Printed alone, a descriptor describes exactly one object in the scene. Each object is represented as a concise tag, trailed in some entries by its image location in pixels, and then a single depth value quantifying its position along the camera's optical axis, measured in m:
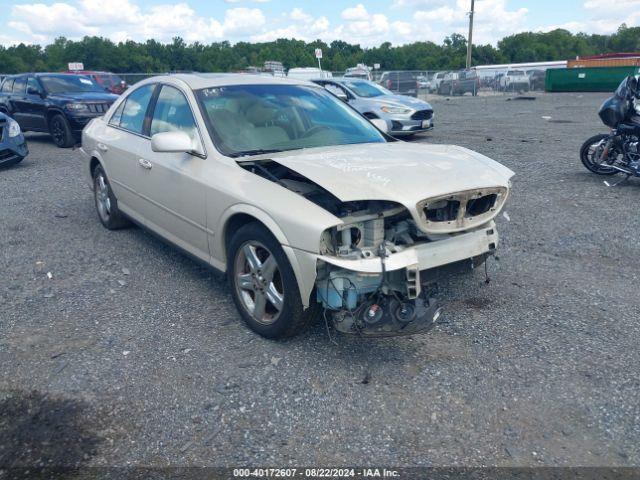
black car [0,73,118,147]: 12.40
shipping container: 39.66
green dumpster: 31.67
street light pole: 46.04
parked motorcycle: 7.76
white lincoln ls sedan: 3.20
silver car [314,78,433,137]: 13.17
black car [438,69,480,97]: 34.25
